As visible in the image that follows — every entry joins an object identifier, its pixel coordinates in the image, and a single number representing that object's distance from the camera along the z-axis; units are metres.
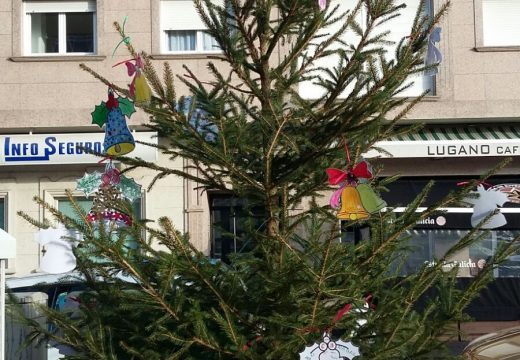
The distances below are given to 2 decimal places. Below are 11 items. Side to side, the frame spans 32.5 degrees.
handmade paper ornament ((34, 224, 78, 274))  5.00
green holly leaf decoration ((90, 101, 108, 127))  5.66
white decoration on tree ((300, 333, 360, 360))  4.29
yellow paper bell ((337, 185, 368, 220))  4.53
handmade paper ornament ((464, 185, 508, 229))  5.37
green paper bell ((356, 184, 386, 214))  4.52
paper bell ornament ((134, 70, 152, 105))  4.69
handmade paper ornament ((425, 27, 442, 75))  5.09
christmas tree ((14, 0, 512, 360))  4.38
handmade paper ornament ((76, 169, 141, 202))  5.74
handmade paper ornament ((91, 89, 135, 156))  5.55
